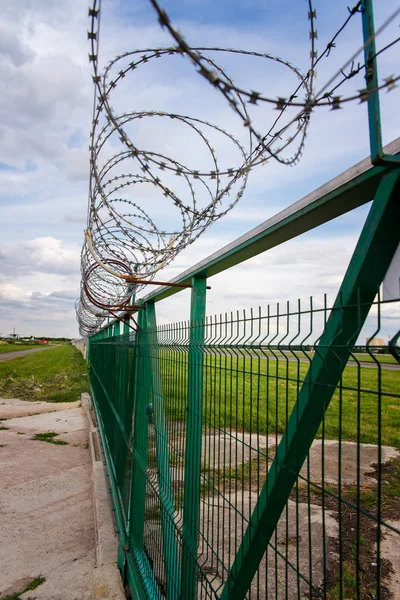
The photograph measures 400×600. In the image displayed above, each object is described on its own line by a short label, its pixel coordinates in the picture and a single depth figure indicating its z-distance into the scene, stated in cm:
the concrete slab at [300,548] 462
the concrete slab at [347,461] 789
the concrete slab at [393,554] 436
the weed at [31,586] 473
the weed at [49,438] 1172
